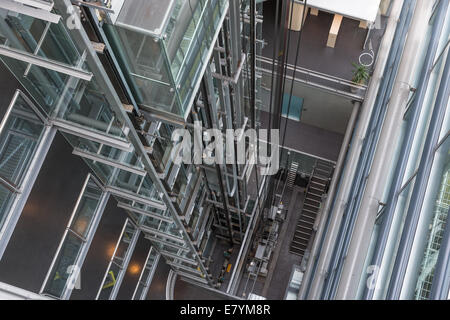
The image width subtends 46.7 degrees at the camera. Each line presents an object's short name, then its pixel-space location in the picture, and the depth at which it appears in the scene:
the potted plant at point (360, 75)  20.19
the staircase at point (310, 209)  23.09
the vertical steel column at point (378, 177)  9.40
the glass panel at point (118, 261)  13.36
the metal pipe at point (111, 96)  5.27
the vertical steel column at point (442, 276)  4.64
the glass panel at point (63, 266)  9.98
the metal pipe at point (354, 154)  15.87
